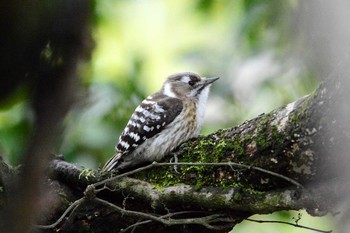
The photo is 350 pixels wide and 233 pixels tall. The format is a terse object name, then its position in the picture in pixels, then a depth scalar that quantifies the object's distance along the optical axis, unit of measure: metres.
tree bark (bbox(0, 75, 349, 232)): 5.24
